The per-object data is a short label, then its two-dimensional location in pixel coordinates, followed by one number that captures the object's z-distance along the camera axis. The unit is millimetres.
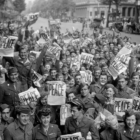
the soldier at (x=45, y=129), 4637
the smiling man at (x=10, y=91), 6247
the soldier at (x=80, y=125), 5035
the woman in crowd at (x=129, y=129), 4832
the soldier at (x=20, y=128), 4598
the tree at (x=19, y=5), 69588
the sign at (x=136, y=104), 6229
